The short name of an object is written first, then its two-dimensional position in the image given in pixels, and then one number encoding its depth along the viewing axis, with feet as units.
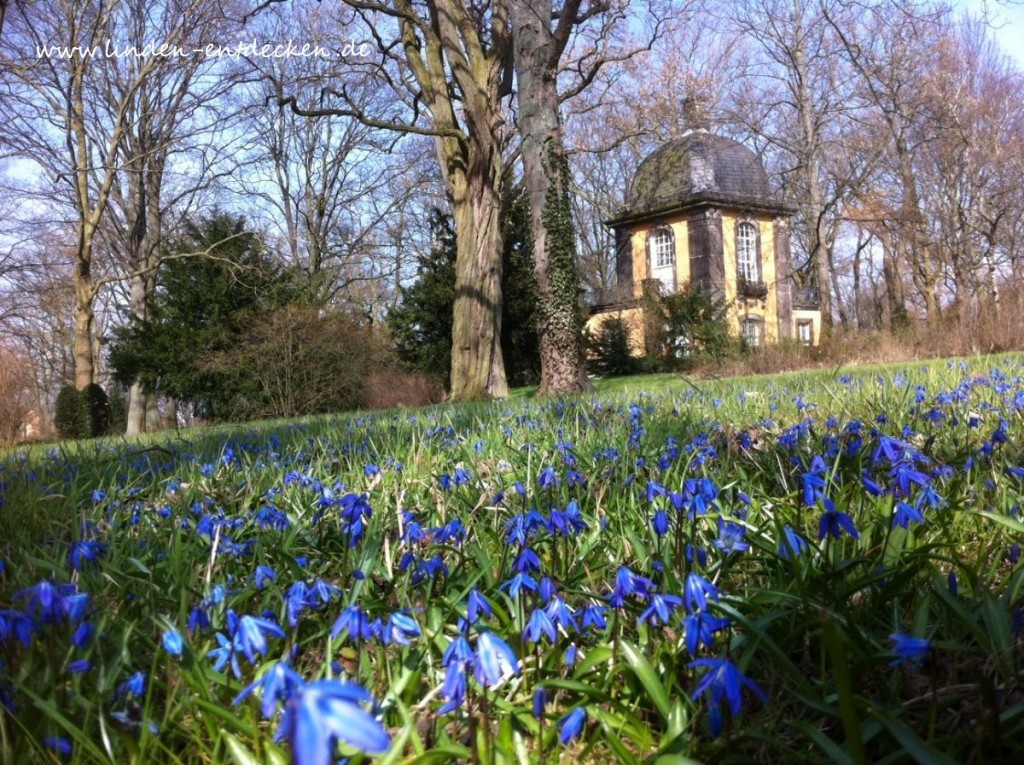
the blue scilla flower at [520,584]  4.09
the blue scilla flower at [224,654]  3.61
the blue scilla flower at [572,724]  3.14
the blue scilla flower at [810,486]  4.77
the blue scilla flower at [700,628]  3.22
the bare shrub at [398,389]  59.77
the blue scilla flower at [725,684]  2.85
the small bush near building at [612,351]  87.66
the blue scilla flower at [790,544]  4.74
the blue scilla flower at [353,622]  3.42
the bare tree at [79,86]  65.36
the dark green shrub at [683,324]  78.64
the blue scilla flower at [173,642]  3.55
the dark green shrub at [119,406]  100.78
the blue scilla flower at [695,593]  3.55
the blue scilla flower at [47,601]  3.55
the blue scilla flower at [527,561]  4.43
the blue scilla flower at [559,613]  3.91
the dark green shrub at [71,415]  60.90
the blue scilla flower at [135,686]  3.50
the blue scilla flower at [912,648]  3.03
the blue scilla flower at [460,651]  3.00
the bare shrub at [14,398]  52.38
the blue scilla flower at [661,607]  3.61
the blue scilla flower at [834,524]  3.98
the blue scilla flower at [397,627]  3.51
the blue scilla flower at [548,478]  7.16
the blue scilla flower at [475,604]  3.58
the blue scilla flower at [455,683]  2.97
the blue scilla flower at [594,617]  4.20
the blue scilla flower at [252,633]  3.04
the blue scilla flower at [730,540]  5.10
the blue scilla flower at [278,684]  2.24
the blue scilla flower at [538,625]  3.71
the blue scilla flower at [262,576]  5.06
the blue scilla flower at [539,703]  3.34
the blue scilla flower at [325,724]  1.35
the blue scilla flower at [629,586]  4.00
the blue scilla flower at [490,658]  2.86
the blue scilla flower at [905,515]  4.42
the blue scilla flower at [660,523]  5.08
